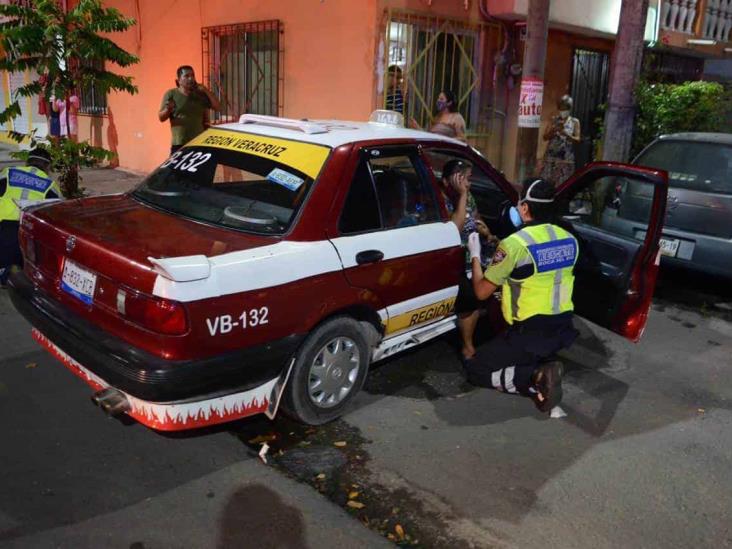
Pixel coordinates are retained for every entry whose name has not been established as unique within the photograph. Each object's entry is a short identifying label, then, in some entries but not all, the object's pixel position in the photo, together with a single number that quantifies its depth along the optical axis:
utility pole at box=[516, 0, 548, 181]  6.80
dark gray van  6.08
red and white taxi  3.08
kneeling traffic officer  3.91
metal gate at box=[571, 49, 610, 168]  11.43
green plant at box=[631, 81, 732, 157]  9.81
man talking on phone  8.16
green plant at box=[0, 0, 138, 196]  6.77
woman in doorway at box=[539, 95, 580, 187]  9.54
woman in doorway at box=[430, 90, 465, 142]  7.92
